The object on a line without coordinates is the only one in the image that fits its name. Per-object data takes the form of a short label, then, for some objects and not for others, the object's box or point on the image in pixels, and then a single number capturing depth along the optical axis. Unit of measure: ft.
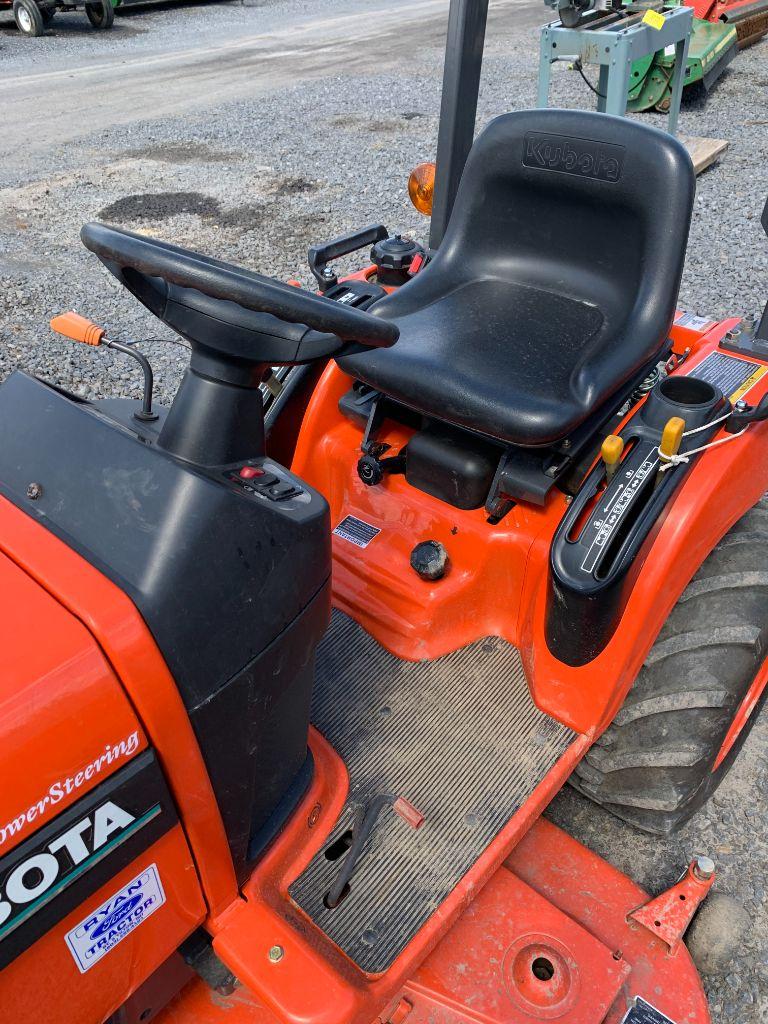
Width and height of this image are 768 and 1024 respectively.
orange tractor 3.28
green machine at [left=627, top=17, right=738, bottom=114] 21.65
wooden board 18.11
